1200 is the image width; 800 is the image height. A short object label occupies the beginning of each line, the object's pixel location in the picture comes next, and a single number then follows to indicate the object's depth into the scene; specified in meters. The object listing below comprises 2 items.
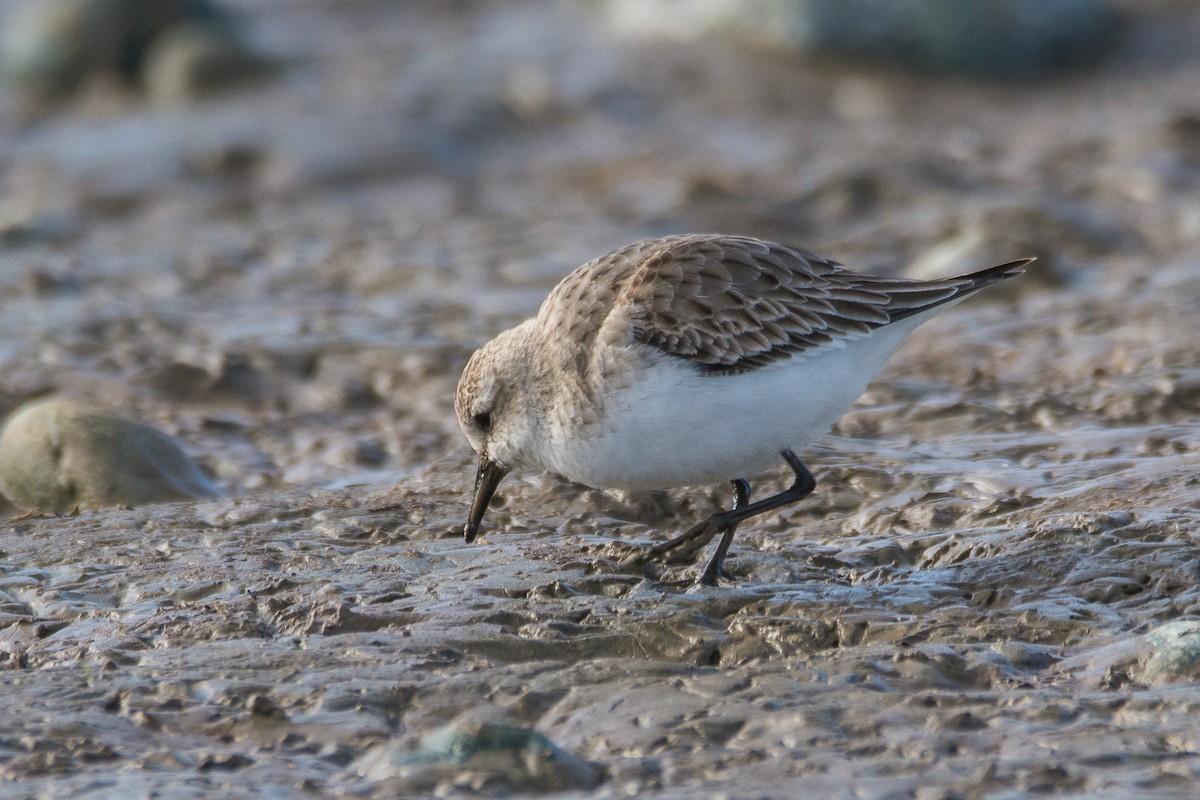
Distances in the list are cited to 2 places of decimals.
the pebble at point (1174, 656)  9.03
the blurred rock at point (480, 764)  8.13
